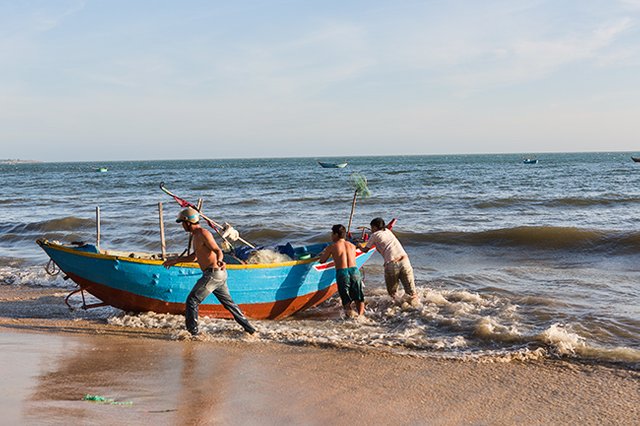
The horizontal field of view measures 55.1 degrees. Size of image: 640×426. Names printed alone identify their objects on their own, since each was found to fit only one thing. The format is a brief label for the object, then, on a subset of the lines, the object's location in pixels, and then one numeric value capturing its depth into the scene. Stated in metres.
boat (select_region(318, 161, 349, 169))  73.39
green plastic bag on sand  4.63
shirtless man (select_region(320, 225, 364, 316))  8.27
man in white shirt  8.77
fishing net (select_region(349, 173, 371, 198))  9.95
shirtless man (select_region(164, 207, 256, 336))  6.72
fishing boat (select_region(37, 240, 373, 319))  7.32
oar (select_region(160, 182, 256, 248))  7.48
